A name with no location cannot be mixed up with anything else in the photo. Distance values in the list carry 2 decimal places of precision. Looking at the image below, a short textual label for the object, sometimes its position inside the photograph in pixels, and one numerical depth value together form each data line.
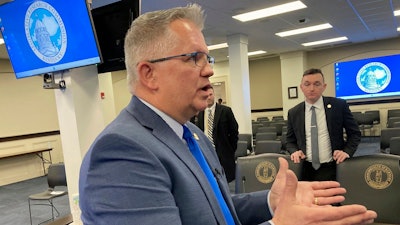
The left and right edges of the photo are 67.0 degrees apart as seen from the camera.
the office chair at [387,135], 4.88
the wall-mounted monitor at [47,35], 1.87
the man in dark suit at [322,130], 2.53
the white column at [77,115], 2.29
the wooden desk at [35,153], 7.04
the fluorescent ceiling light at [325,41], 8.65
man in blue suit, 0.69
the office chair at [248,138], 5.54
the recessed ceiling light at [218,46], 8.32
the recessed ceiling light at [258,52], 9.95
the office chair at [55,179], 4.13
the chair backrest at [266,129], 6.83
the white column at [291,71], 10.26
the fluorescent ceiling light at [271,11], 5.04
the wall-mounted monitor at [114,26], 1.85
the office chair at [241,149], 4.65
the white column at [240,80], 7.23
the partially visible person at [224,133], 3.62
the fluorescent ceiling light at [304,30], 6.80
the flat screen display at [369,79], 9.30
